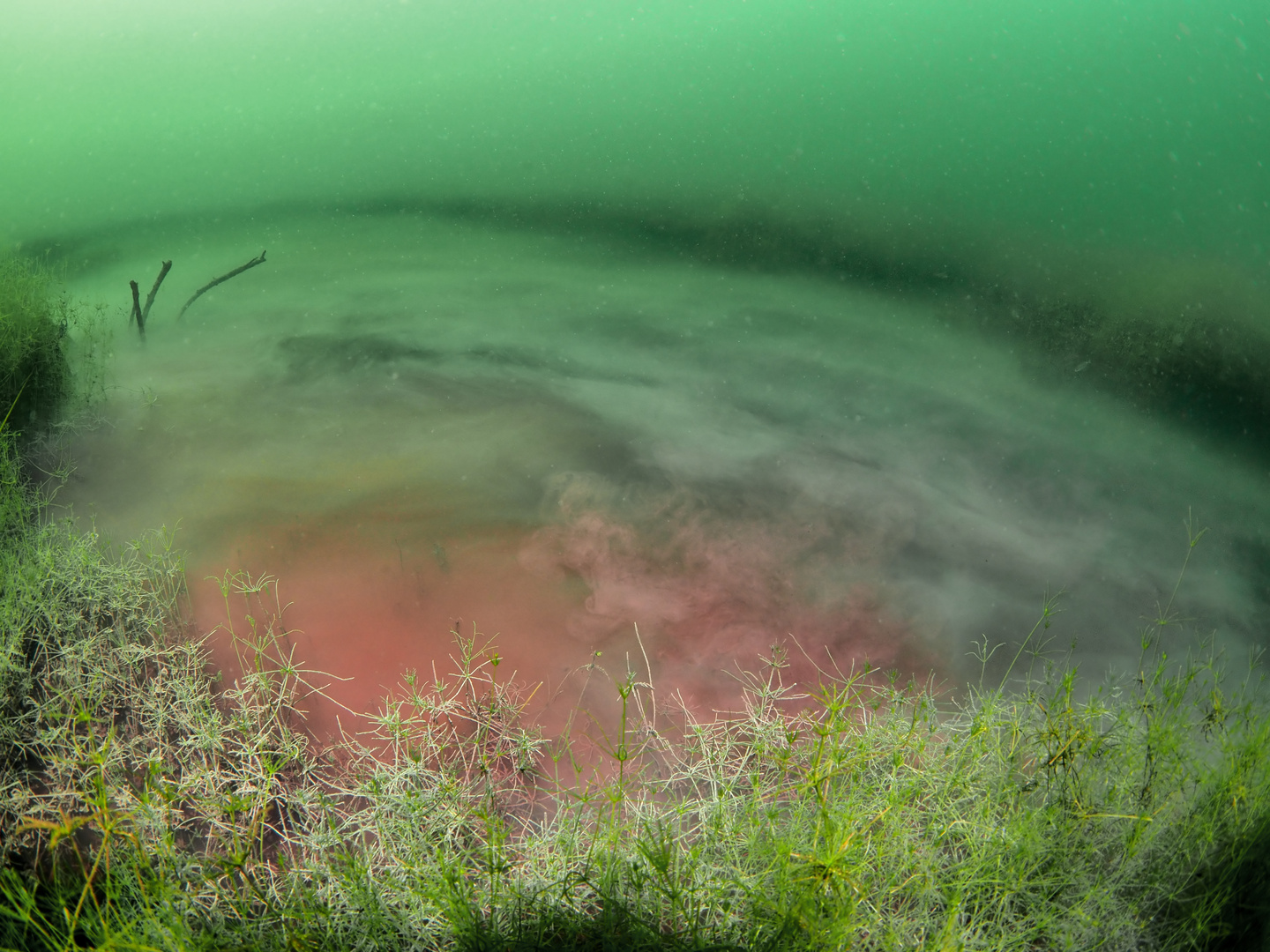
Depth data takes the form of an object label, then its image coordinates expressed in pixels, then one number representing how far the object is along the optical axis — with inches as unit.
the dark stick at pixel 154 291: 73.5
